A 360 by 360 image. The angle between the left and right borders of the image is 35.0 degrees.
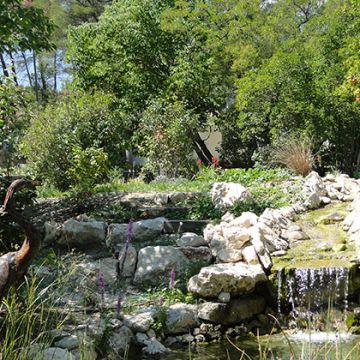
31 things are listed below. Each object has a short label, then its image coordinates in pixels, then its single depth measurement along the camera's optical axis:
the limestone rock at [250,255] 6.93
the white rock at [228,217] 8.29
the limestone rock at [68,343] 4.96
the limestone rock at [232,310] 6.34
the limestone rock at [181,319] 6.12
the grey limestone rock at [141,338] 5.78
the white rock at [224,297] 6.48
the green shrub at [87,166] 10.29
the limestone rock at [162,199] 9.88
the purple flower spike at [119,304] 5.20
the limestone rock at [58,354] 4.61
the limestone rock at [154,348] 5.64
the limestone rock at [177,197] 9.85
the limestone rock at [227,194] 8.94
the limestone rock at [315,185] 9.37
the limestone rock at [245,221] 7.63
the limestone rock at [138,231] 7.97
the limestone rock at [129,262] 7.27
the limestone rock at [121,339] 5.35
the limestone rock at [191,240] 7.60
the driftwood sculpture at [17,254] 3.04
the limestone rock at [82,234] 8.06
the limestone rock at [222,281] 6.48
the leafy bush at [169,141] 12.42
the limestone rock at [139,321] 5.88
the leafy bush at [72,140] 10.58
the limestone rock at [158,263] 7.10
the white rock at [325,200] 9.25
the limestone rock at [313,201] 8.98
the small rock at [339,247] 7.30
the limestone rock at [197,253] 7.36
